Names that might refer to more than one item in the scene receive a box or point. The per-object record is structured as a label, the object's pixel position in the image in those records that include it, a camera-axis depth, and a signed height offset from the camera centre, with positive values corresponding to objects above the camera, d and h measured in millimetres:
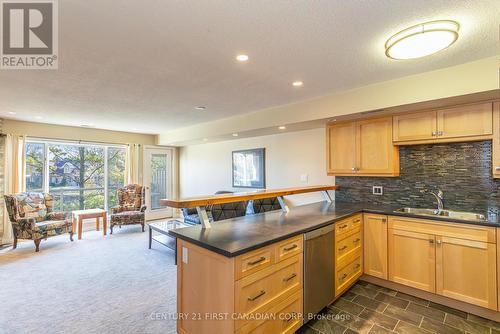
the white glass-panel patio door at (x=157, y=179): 6555 -260
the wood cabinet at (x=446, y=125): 2348 +467
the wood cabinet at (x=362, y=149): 2992 +260
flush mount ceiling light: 1578 +895
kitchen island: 1623 -815
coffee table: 3817 -1007
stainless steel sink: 2544 -528
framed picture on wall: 4863 +20
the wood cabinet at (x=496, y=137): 2279 +293
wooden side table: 4844 -958
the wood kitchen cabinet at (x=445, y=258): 2182 -921
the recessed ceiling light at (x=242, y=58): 2080 +996
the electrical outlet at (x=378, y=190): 3311 -311
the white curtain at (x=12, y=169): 4500 +32
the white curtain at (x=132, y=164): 6125 +153
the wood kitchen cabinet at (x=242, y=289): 1569 -883
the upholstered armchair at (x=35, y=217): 4055 -865
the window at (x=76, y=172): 5062 -51
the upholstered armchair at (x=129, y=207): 5152 -897
